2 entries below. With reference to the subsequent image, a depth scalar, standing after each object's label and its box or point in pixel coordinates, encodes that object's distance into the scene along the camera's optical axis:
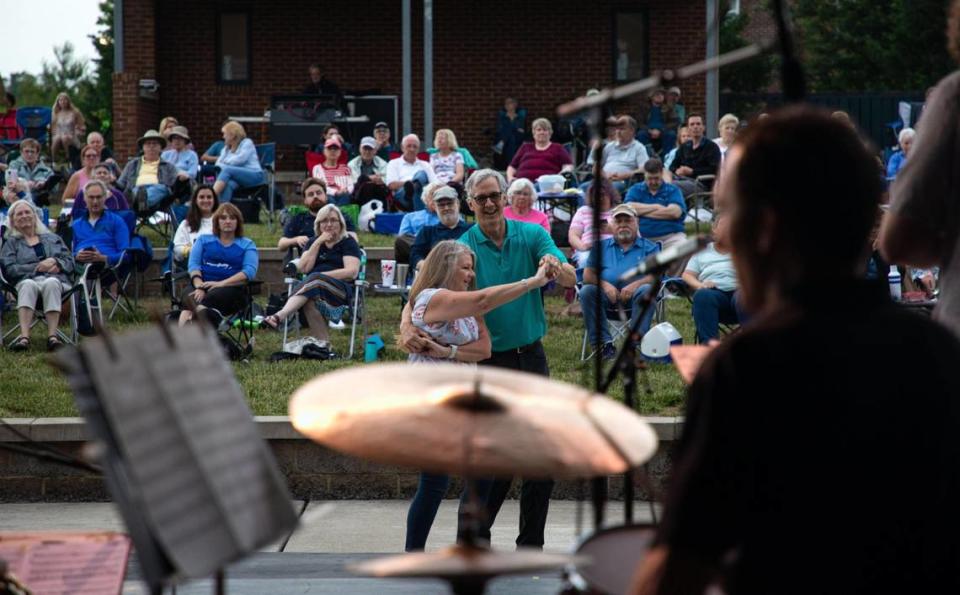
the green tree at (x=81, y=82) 34.53
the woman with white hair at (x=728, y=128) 15.40
